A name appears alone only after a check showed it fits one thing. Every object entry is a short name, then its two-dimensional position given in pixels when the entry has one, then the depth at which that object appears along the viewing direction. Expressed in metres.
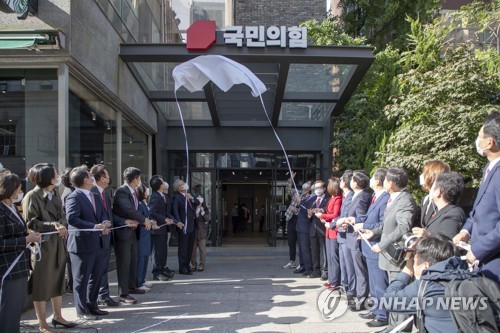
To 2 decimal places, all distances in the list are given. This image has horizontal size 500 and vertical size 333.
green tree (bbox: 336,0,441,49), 17.59
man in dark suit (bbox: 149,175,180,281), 8.78
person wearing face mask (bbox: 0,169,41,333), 4.33
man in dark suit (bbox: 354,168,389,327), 5.61
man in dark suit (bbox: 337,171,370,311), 6.34
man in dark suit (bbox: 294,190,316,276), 9.42
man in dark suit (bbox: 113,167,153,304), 6.91
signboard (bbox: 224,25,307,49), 10.12
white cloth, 9.29
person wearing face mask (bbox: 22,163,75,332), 5.32
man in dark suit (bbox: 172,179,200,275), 9.45
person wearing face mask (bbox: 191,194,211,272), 9.88
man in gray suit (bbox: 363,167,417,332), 5.04
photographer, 2.79
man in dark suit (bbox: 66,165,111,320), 5.78
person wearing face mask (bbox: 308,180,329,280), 8.95
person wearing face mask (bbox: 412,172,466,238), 4.28
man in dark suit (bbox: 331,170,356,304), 6.73
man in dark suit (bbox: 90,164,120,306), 6.29
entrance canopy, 10.24
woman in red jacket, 7.66
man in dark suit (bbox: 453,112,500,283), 3.33
